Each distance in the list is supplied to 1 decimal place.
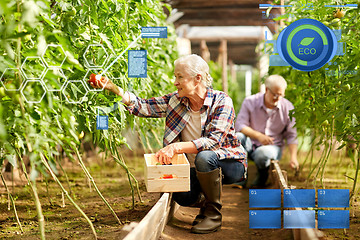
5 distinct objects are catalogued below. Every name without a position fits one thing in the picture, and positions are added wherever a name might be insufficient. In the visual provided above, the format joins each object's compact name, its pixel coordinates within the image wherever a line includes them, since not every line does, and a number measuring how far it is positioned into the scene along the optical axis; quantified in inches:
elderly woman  160.1
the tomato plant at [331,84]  148.6
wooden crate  155.8
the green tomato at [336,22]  157.8
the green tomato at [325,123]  174.7
